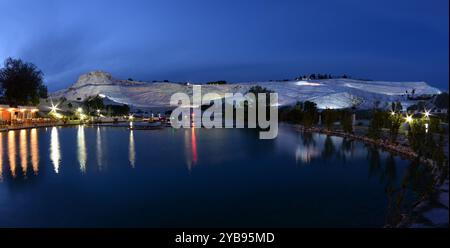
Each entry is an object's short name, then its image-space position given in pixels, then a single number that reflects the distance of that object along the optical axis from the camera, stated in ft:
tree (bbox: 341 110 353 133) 96.33
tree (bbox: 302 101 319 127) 128.47
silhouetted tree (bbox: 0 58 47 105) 173.37
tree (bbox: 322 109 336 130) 115.61
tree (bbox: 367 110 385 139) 76.42
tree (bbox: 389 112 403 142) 68.61
